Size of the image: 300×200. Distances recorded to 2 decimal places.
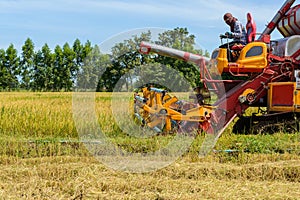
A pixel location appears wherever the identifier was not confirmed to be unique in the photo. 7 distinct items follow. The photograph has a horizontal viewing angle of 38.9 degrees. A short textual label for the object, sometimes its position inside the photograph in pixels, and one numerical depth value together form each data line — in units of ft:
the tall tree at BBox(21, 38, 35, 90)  179.93
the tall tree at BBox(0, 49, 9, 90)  171.22
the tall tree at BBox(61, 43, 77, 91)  167.12
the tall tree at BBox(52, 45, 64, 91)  170.03
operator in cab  27.02
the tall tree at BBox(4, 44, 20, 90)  173.97
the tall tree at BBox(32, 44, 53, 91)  173.25
